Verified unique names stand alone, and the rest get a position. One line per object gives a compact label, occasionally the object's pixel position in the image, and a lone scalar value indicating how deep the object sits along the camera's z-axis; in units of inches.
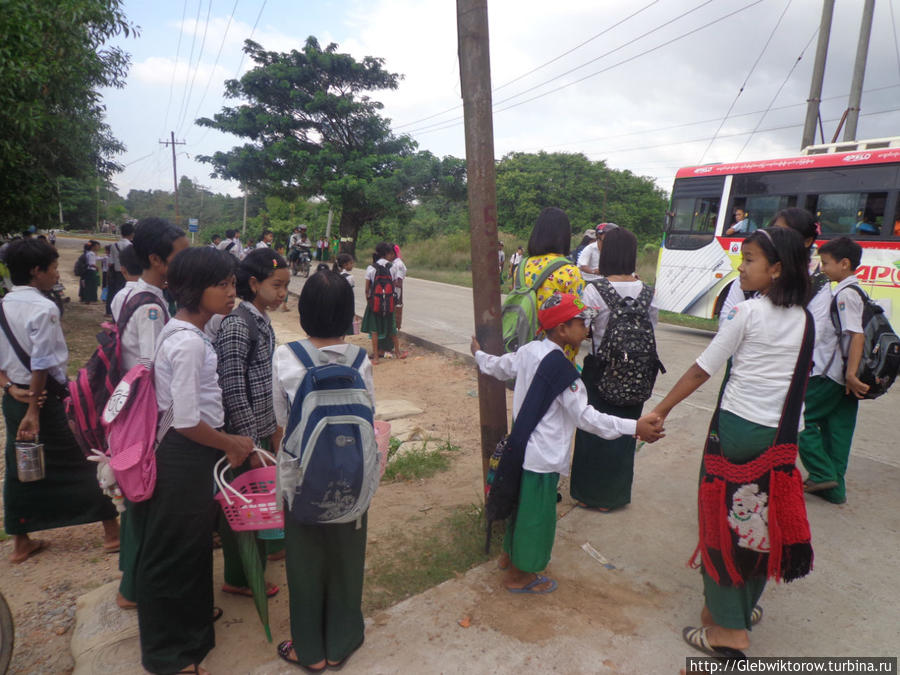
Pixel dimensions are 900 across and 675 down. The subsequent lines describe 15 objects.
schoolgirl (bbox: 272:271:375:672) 79.5
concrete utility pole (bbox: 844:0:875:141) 438.0
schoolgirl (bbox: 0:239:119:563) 111.7
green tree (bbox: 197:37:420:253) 834.8
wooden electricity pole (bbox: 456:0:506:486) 108.5
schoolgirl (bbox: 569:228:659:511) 129.1
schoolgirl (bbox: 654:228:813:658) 84.0
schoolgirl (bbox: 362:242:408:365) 309.4
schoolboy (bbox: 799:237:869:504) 131.5
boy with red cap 93.8
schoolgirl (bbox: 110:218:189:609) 94.3
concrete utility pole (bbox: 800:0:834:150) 445.7
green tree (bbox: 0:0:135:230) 221.0
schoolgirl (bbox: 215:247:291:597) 93.3
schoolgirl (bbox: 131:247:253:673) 81.0
